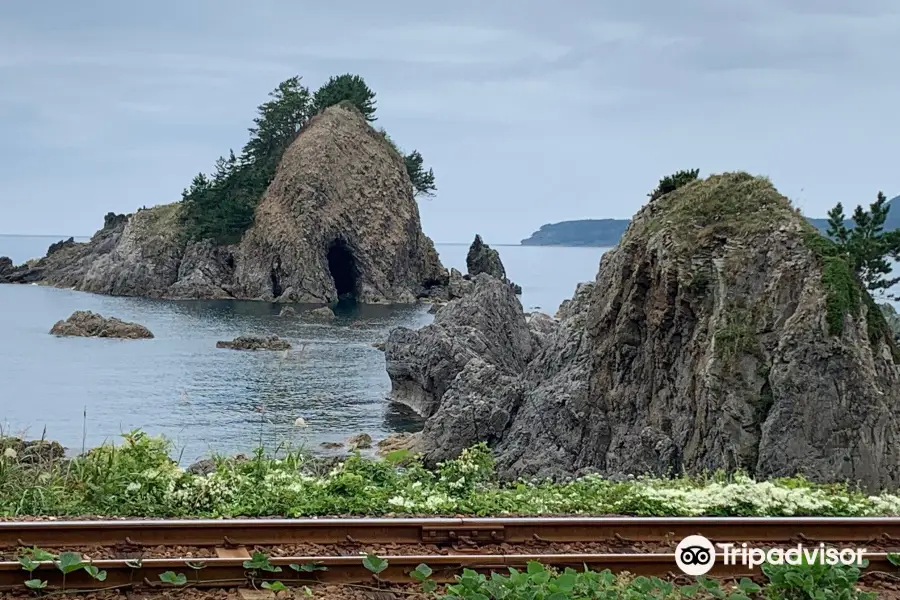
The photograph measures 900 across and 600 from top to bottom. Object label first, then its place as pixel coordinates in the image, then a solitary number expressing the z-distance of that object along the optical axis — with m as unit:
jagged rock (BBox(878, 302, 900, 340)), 47.71
